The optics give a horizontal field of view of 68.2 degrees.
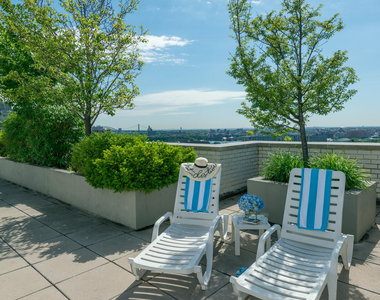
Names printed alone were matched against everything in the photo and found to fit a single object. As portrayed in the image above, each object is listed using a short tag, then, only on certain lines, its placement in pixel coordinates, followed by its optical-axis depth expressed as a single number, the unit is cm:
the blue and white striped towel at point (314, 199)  346
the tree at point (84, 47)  708
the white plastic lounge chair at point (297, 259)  248
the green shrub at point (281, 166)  526
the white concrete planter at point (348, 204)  418
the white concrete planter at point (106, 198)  499
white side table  385
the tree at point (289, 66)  557
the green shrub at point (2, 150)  1155
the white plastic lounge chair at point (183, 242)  297
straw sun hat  440
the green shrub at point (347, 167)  458
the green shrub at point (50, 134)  816
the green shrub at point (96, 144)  606
